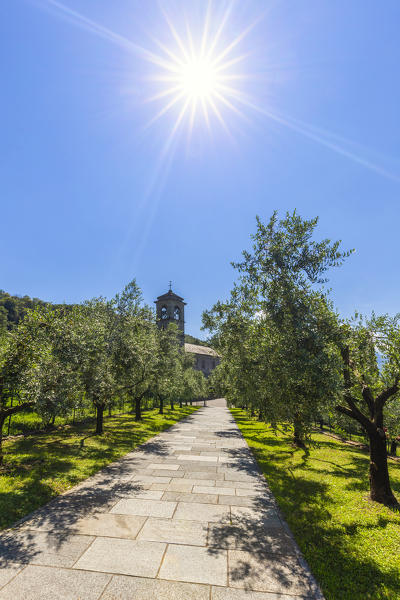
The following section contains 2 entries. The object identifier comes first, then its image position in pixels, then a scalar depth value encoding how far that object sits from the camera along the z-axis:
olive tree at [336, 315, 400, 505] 8.68
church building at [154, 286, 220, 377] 71.38
